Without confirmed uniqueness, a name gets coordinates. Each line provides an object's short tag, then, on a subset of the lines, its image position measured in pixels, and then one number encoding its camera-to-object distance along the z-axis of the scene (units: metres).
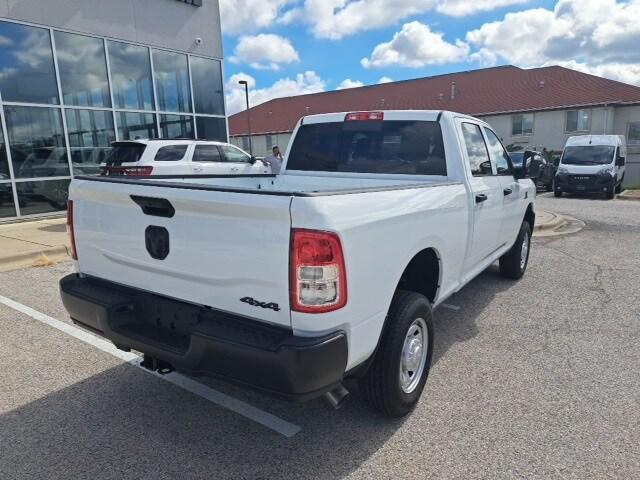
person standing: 13.37
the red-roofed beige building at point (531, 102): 29.16
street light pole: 30.49
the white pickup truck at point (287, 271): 2.17
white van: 16.53
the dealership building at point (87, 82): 11.09
